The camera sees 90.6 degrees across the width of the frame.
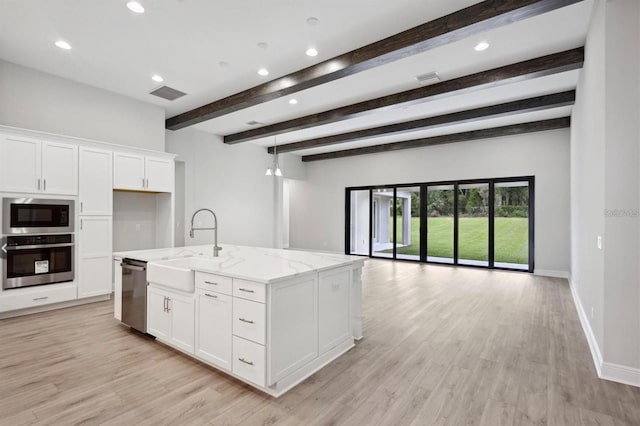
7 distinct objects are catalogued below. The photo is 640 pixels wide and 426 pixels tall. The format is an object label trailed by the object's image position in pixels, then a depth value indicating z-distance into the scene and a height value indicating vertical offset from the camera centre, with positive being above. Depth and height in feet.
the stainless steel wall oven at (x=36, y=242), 12.74 -1.25
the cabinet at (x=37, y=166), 12.69 +1.98
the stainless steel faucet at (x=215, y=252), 11.30 -1.39
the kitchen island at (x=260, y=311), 7.49 -2.66
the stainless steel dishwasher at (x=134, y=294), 10.90 -2.89
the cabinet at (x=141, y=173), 15.99 +2.15
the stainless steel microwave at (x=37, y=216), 12.71 -0.14
